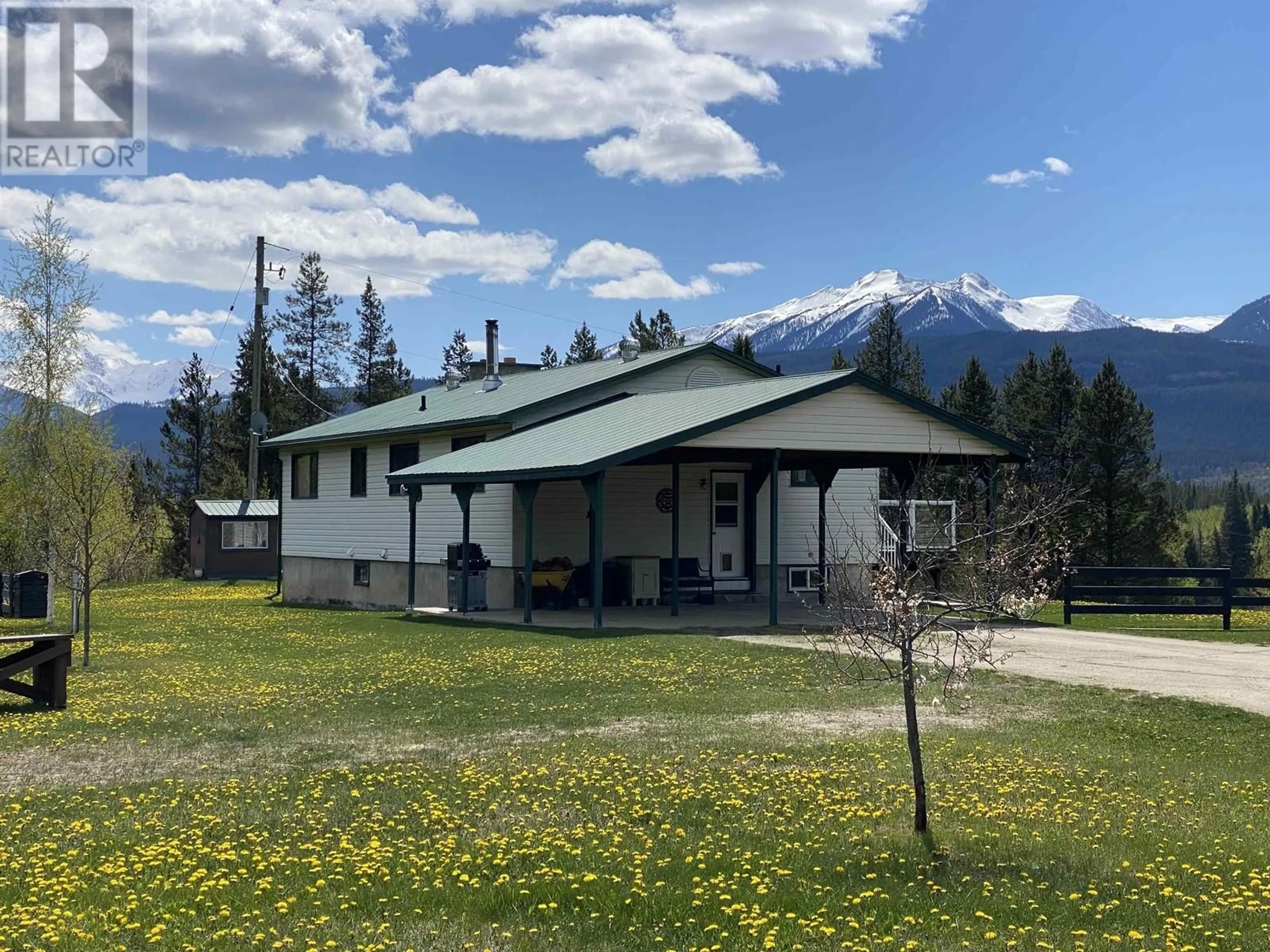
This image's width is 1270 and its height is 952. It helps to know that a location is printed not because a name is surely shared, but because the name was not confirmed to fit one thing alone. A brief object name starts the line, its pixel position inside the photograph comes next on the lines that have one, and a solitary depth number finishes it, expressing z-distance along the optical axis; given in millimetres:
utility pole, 43656
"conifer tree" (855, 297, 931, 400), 51688
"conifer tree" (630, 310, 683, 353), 54531
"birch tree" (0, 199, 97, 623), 27797
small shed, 50438
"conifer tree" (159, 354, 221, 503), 62781
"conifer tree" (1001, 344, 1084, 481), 44812
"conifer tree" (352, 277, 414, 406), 72250
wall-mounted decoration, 27547
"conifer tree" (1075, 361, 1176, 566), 42531
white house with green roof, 22312
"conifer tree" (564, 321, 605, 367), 63219
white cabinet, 26422
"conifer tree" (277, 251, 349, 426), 68562
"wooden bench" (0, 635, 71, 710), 13531
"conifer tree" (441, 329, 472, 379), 82119
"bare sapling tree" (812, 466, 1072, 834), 7711
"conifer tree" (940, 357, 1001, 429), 49812
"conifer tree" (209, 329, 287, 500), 57969
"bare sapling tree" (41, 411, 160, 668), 19328
